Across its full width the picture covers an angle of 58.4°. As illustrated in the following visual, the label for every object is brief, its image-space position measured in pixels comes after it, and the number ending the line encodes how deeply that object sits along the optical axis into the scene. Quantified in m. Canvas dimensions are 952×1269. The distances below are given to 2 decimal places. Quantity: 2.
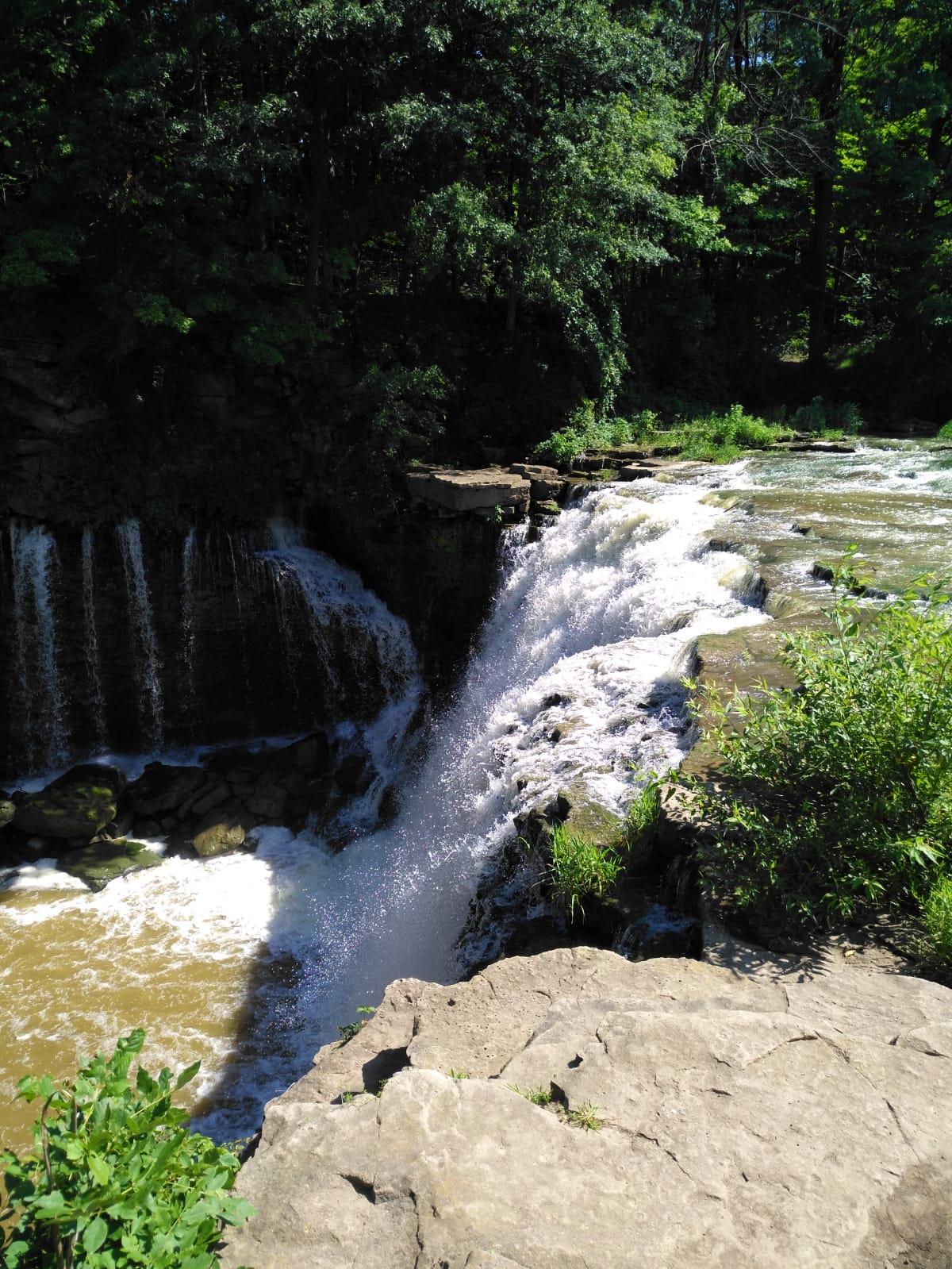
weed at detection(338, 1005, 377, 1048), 4.21
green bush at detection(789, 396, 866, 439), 14.95
